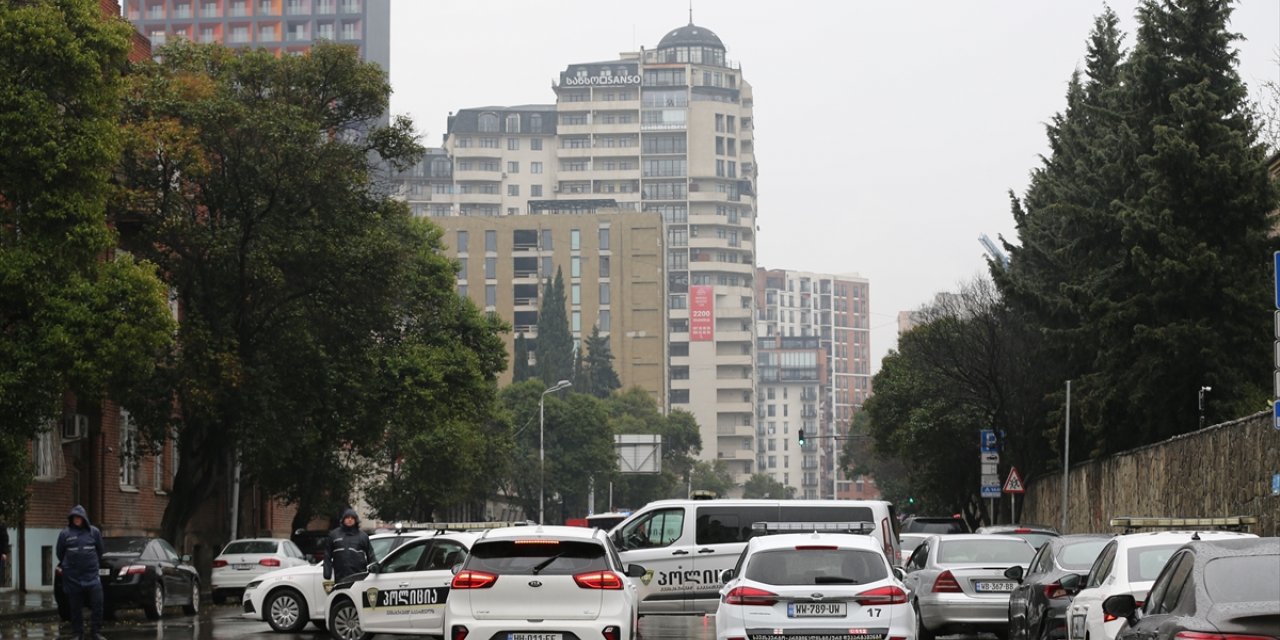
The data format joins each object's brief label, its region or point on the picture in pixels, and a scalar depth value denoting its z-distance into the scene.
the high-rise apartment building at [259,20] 181.38
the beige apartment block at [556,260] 190.25
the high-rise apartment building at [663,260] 191.25
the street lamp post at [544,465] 117.53
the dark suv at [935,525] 44.72
